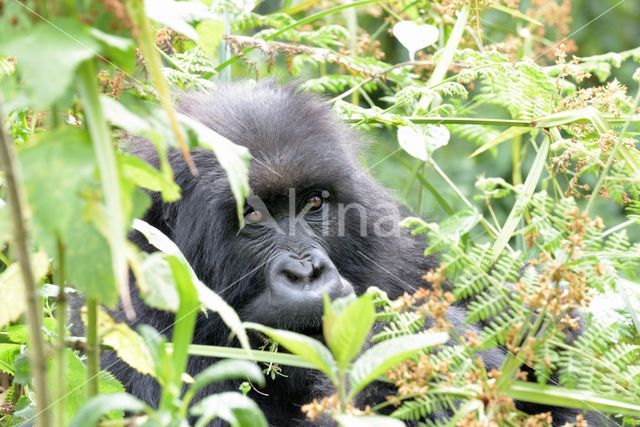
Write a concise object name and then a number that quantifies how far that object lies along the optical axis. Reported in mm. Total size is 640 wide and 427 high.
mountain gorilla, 5410
